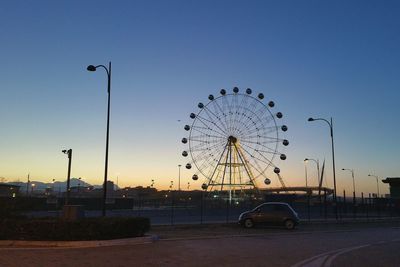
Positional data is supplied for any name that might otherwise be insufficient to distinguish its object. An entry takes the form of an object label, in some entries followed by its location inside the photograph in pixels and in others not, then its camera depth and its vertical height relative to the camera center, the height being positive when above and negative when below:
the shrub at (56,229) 18.45 -0.63
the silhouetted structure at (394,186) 73.25 +4.58
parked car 31.03 -0.15
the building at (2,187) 58.41 +3.41
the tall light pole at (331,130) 45.48 +8.03
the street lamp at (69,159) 37.80 +4.43
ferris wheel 54.69 +7.36
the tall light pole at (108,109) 23.85 +5.44
